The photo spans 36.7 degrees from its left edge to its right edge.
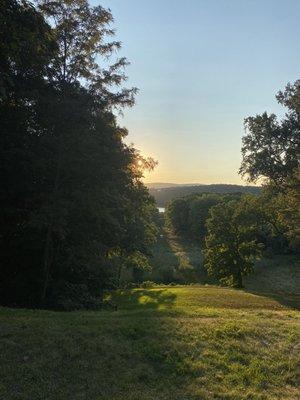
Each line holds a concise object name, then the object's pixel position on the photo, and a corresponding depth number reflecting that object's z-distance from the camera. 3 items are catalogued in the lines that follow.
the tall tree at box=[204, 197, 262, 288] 47.22
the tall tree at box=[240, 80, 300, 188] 32.78
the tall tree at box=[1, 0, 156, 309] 19.45
